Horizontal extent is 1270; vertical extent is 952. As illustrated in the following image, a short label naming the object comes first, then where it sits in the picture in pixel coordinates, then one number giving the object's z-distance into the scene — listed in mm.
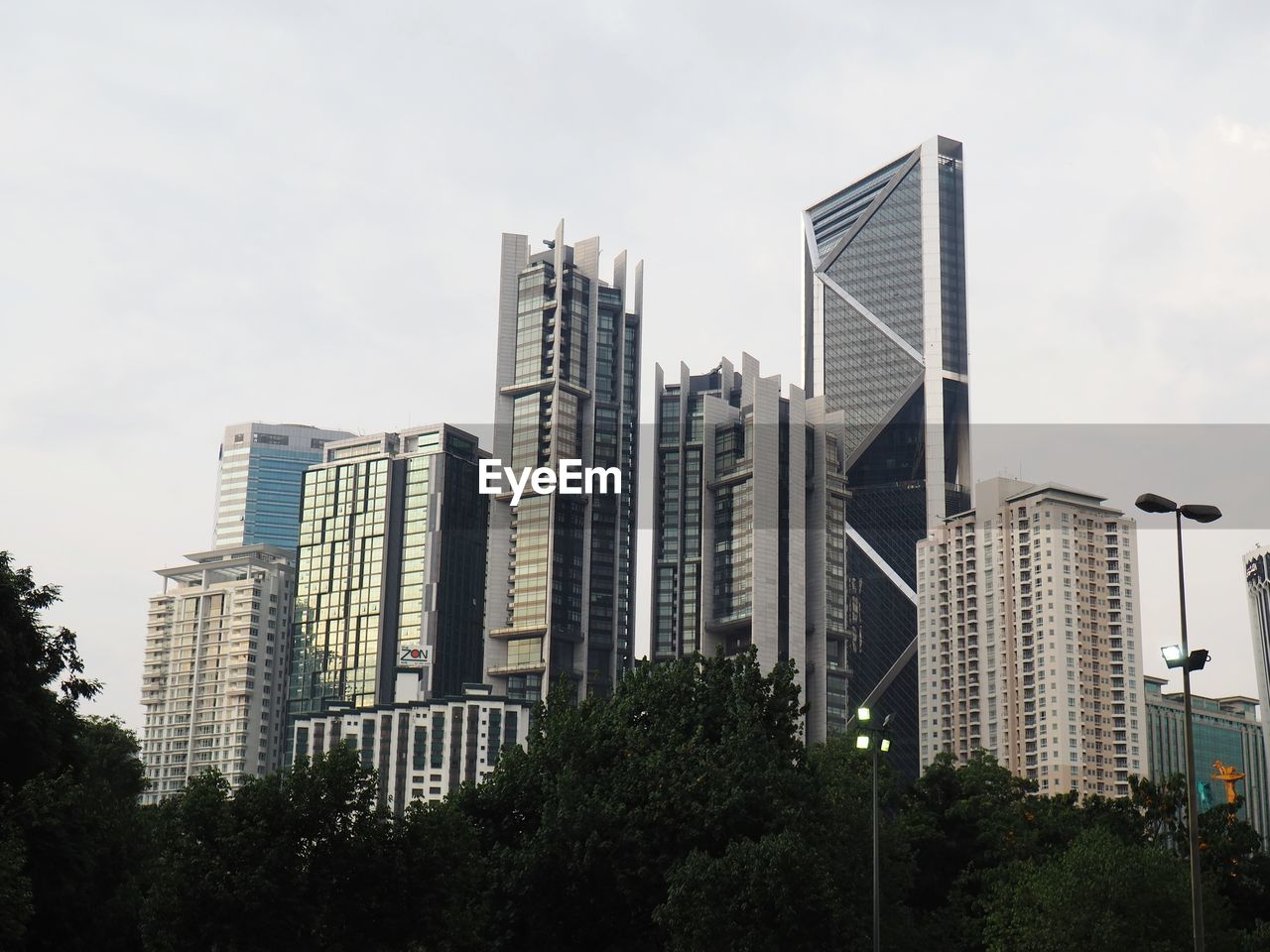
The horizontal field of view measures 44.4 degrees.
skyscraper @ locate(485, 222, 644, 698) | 175250
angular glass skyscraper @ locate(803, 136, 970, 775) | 187000
